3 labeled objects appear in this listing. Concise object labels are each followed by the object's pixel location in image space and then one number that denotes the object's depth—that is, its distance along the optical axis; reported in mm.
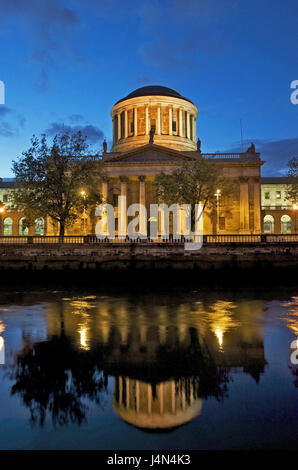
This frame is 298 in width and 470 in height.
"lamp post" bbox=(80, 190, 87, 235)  37988
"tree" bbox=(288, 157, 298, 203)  44500
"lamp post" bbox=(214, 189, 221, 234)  42469
